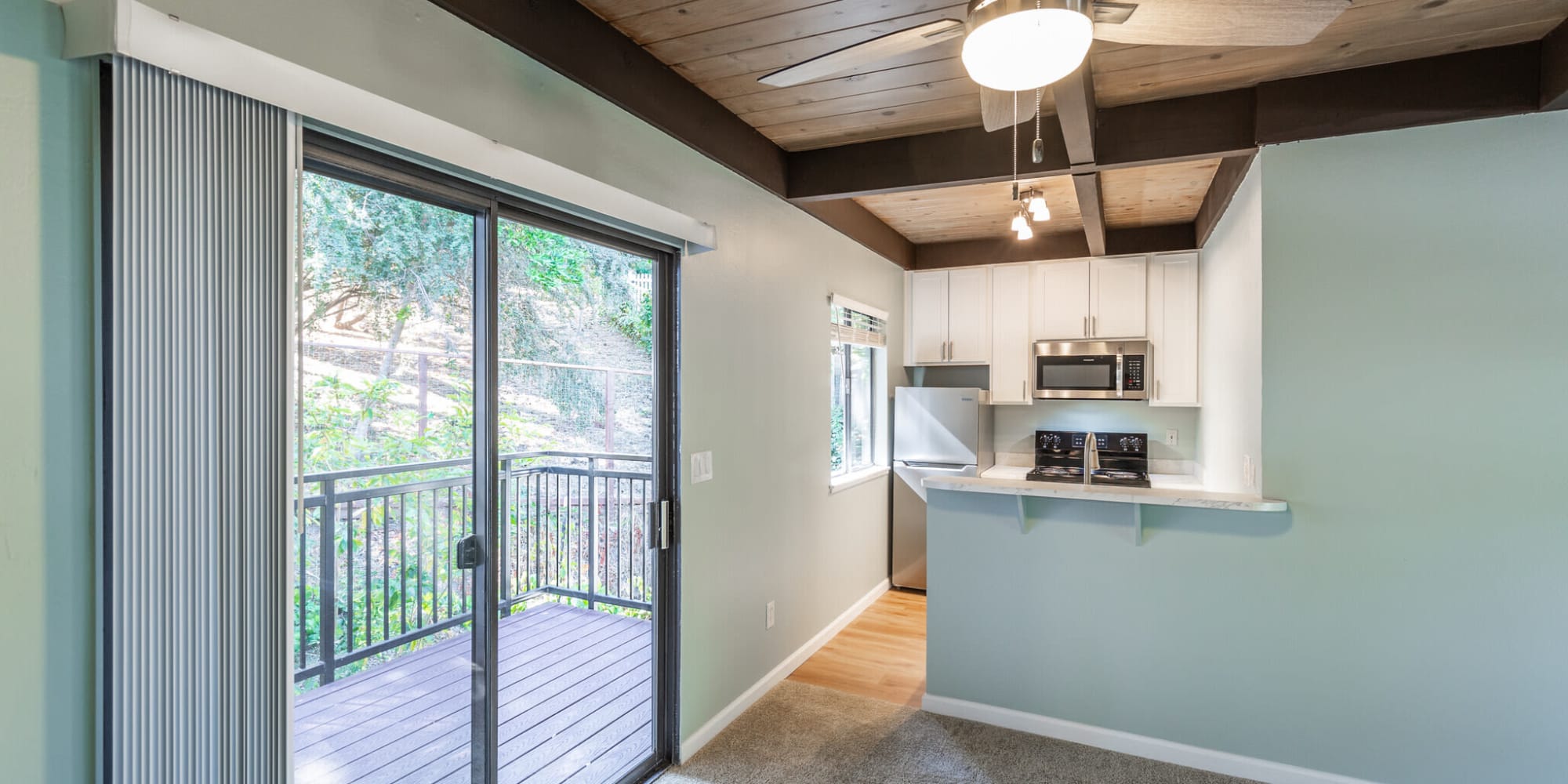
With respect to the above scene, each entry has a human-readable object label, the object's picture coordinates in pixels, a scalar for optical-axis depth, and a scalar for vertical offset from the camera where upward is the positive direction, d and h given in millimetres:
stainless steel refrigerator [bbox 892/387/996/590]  4637 -369
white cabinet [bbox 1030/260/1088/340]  4652 +598
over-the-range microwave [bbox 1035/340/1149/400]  4520 +146
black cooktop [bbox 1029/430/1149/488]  4637 -440
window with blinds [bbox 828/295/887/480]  4148 +75
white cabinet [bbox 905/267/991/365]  4883 +523
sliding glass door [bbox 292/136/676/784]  1553 -254
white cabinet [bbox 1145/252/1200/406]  4359 +380
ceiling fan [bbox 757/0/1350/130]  1228 +715
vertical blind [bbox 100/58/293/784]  1140 -71
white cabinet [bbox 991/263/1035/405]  4793 +368
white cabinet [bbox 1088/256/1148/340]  4508 +602
